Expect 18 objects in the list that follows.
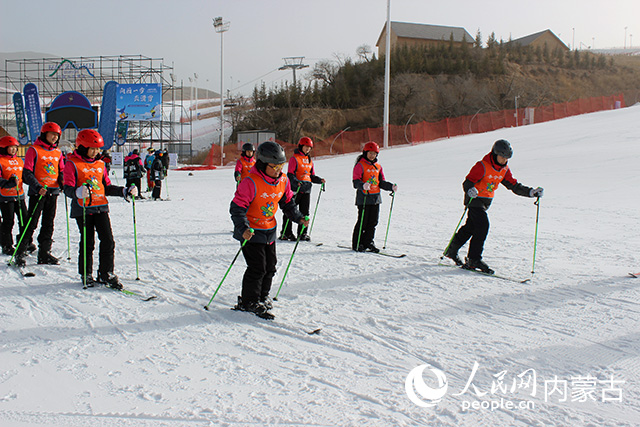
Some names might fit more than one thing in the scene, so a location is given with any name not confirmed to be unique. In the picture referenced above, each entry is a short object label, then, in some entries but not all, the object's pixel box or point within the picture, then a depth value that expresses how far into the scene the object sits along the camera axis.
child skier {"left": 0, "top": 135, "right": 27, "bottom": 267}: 6.18
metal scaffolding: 36.09
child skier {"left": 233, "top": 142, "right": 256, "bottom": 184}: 8.88
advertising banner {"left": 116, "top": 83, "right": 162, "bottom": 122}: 34.12
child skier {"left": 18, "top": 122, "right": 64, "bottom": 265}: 6.08
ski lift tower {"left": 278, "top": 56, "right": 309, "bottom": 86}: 54.66
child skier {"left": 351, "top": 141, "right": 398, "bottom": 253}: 7.40
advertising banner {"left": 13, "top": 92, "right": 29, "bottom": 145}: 30.20
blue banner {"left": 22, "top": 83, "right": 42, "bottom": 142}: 29.88
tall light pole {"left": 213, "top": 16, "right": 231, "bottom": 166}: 39.00
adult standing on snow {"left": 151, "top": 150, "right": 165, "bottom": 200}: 14.55
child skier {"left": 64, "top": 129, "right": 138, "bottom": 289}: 5.07
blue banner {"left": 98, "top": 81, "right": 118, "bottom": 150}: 28.70
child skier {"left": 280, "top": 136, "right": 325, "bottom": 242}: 7.99
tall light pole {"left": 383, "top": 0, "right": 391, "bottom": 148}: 29.09
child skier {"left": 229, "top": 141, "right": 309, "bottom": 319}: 4.23
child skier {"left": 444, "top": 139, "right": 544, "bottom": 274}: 6.25
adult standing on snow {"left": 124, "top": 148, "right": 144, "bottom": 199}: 14.85
